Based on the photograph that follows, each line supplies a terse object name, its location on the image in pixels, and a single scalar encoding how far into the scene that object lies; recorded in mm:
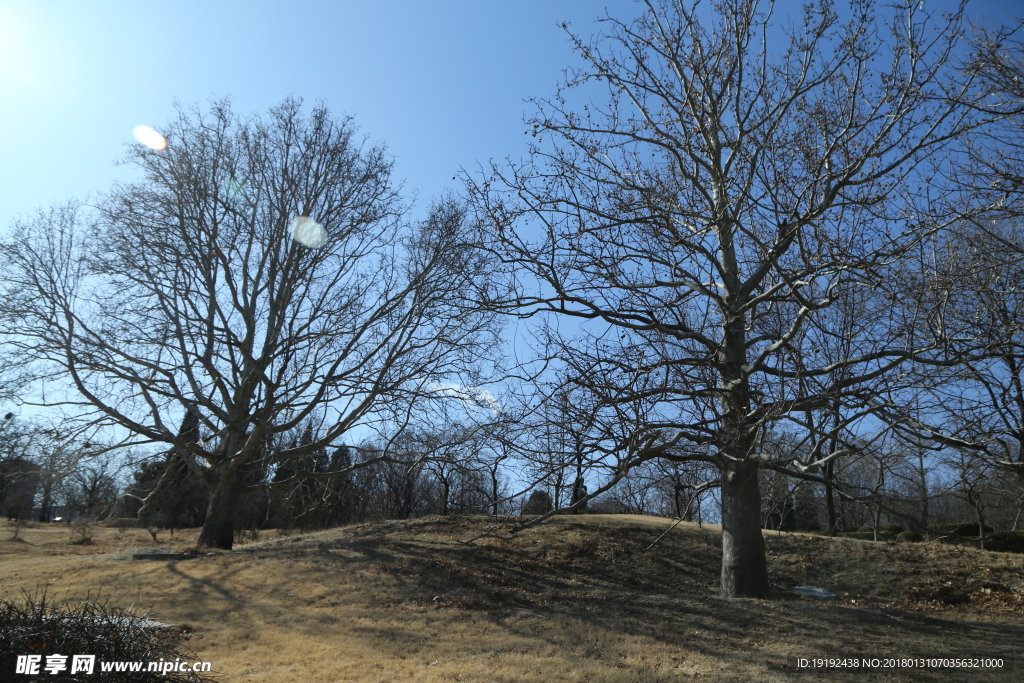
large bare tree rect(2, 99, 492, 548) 16688
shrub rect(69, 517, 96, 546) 22586
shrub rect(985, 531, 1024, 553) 20391
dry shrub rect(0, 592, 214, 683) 4648
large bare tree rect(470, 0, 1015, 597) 7715
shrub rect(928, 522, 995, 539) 21706
